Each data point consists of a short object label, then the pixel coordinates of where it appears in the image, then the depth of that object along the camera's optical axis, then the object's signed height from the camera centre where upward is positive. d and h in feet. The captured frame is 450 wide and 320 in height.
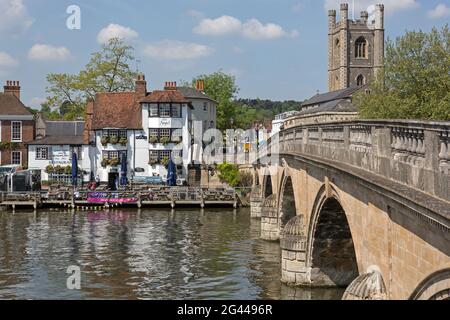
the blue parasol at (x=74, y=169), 185.98 -1.61
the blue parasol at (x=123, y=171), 185.84 -2.22
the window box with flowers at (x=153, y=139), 205.46 +8.00
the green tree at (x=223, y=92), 298.56 +35.20
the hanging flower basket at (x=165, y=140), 205.16 +7.82
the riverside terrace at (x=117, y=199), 170.81 -9.73
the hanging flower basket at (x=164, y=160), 205.05 +1.06
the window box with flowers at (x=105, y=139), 207.92 +7.91
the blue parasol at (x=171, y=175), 183.26 -3.33
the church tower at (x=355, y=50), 344.28 +64.17
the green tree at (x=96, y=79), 253.44 +34.77
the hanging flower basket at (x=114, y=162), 205.77 +0.55
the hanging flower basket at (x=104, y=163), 206.18 +0.22
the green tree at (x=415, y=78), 114.62 +16.58
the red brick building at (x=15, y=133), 219.00 +10.83
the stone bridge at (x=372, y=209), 30.53 -3.07
